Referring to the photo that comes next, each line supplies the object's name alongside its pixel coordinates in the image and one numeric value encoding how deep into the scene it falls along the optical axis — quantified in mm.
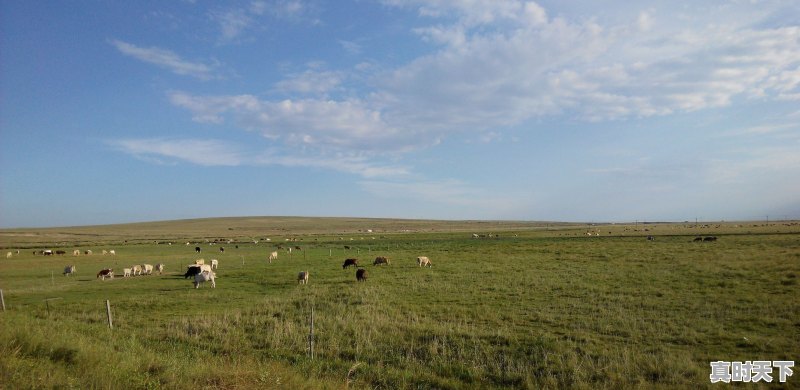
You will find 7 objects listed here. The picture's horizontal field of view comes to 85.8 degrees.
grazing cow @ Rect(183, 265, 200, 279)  33262
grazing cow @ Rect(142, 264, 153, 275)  36438
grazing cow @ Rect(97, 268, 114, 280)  33875
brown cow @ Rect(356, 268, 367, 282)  29406
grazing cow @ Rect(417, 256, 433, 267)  38406
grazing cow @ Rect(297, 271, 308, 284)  29609
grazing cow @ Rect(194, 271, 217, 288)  28706
